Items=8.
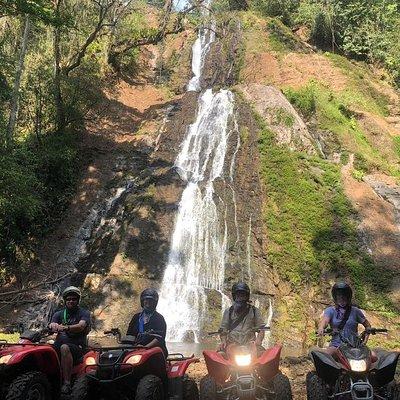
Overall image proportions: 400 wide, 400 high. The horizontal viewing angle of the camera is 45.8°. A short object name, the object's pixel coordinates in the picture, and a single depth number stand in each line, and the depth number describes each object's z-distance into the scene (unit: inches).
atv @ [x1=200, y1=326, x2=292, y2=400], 212.4
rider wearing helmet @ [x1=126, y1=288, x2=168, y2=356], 231.8
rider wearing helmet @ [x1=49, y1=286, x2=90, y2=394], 215.5
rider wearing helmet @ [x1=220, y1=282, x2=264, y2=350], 244.4
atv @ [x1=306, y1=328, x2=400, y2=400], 193.8
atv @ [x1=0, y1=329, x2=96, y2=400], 190.1
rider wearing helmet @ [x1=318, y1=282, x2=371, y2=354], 229.5
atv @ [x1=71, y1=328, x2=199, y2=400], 203.9
